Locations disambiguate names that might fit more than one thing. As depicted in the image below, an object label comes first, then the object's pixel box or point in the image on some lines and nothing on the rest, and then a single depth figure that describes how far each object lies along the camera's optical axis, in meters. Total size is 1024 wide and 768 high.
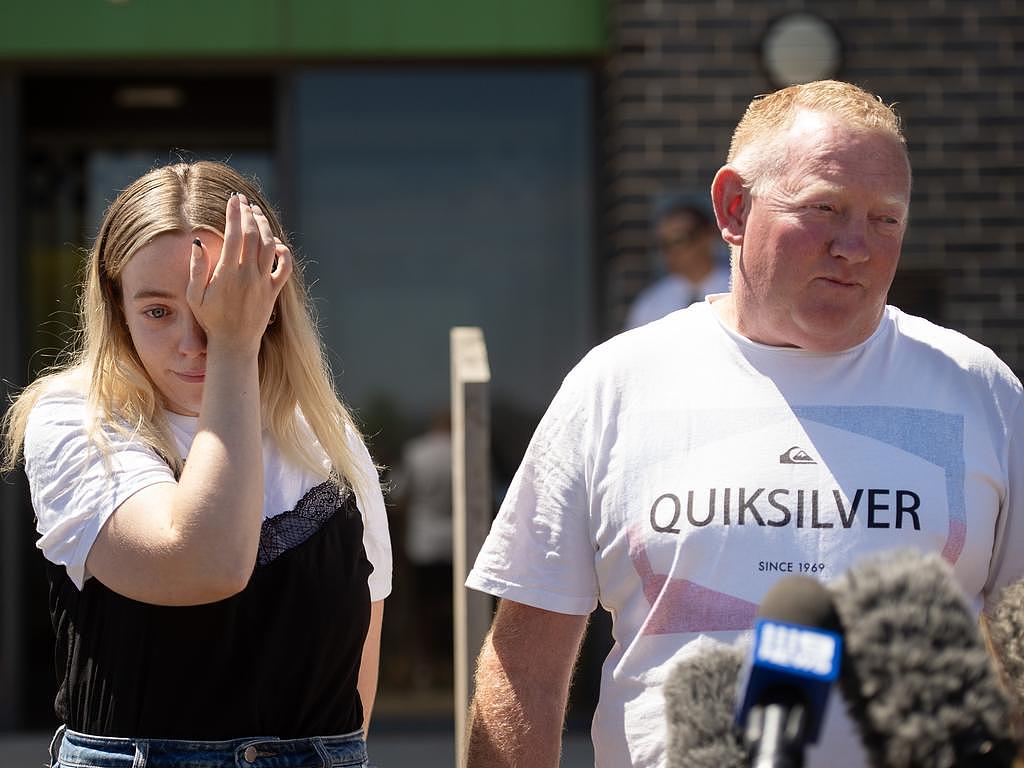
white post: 3.76
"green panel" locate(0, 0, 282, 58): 6.36
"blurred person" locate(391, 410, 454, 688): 6.77
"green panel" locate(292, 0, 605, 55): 6.41
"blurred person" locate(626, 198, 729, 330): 5.84
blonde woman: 2.09
